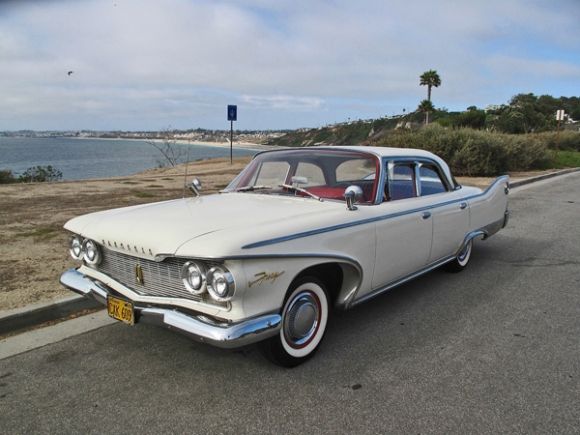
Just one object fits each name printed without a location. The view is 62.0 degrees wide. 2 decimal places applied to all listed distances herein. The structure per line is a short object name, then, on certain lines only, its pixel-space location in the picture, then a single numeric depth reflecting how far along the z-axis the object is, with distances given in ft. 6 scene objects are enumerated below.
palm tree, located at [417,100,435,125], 182.70
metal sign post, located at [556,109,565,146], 87.61
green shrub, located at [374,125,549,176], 55.26
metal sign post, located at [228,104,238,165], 65.90
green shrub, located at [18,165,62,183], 59.77
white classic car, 9.10
